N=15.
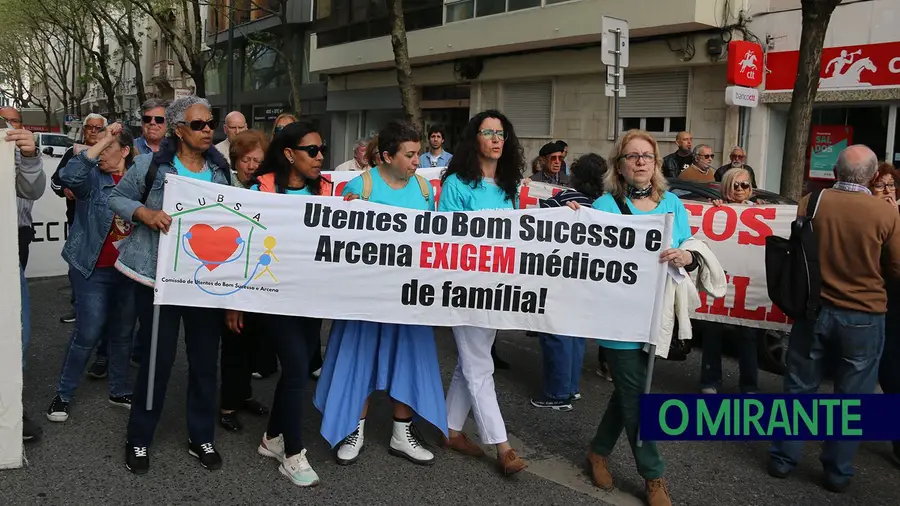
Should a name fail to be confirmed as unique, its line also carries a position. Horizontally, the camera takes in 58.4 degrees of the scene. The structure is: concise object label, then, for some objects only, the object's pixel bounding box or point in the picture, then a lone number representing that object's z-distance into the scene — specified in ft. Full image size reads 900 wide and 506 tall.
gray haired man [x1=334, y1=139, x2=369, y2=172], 27.35
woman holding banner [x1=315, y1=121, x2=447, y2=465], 14.10
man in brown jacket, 13.52
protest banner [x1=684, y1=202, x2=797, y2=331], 18.84
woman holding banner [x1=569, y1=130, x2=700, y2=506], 12.69
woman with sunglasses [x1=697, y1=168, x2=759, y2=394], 18.86
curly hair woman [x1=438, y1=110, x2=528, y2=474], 13.94
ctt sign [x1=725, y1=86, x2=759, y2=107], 43.19
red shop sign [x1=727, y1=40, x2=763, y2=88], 43.52
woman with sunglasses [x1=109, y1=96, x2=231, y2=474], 13.41
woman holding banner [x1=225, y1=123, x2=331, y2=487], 13.24
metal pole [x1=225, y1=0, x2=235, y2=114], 81.73
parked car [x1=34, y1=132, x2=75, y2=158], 99.39
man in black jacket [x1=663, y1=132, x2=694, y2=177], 32.82
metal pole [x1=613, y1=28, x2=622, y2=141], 32.83
